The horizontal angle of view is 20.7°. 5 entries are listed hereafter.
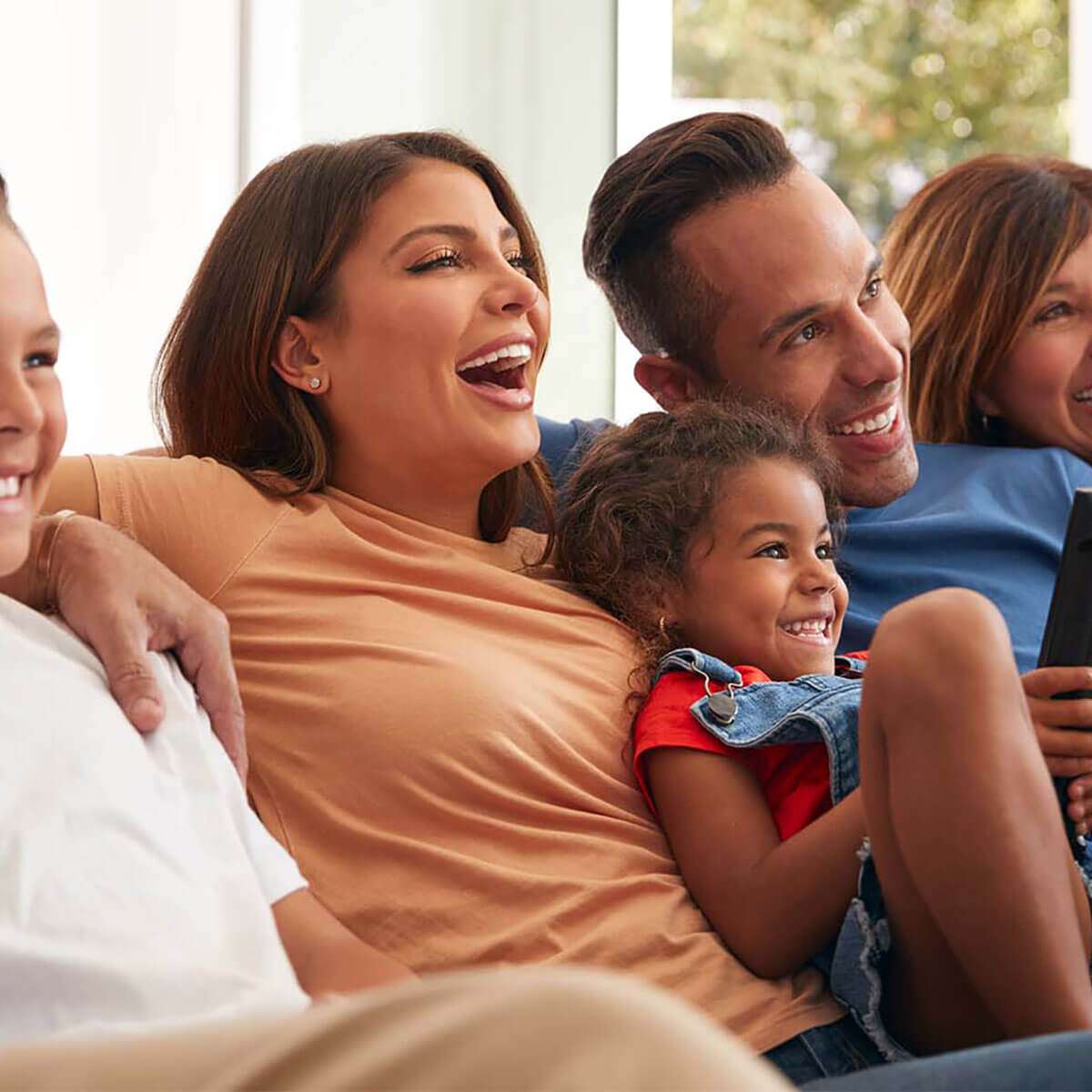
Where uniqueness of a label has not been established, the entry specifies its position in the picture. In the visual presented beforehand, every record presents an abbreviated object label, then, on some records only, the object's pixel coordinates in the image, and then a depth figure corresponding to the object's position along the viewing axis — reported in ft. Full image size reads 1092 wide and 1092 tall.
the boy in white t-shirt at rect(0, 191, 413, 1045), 5.04
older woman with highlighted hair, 7.55
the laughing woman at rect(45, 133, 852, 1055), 5.89
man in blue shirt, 7.08
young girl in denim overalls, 5.41
